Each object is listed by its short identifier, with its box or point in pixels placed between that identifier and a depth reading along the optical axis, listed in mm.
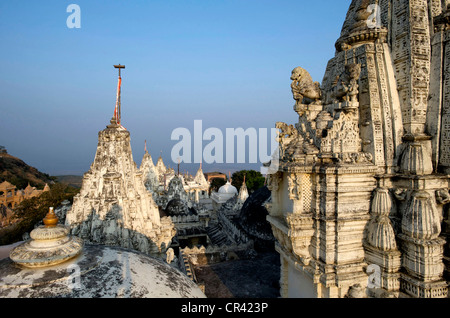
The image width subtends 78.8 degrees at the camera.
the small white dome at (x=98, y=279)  4951
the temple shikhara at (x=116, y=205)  10539
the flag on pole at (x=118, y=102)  13354
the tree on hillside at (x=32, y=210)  24234
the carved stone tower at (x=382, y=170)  7781
